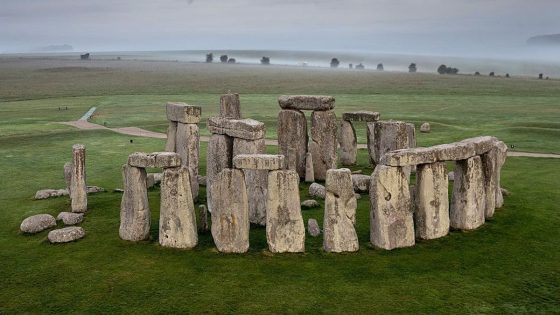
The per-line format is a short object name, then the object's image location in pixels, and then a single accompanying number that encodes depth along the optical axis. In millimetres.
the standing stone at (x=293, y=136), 20188
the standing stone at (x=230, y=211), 12711
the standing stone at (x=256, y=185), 15188
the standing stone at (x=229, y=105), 20375
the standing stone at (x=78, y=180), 15992
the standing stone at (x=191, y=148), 17641
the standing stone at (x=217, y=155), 16375
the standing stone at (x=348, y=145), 23578
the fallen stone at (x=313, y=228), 14007
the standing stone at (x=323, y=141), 20438
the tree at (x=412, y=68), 139625
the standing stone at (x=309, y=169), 20062
